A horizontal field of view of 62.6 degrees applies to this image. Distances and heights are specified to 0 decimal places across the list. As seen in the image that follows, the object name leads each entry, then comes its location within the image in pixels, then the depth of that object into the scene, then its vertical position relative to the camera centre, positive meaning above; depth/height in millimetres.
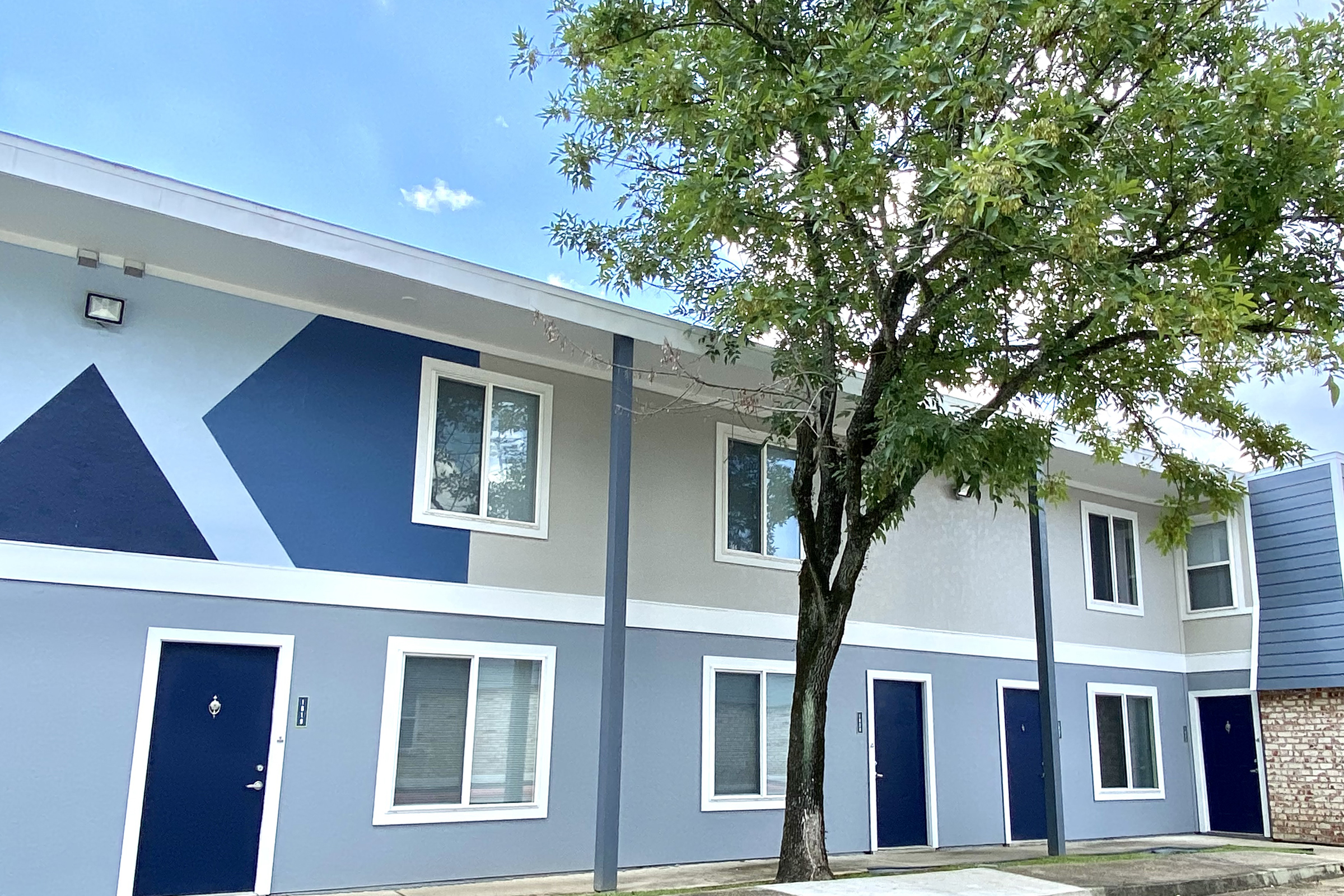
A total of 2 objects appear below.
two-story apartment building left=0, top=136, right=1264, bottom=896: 8297 +1148
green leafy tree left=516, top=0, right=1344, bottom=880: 7406 +3692
